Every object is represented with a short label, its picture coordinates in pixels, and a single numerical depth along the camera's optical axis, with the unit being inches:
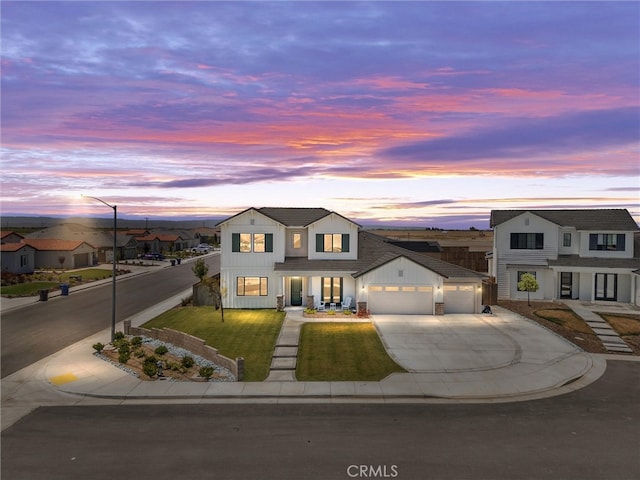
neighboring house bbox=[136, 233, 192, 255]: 3312.0
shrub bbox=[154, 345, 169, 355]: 843.4
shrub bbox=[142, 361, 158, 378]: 716.0
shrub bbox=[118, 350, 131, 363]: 797.6
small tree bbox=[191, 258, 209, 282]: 1192.8
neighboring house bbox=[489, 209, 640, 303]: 1371.8
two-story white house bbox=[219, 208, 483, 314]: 1197.1
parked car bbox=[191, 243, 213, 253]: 3815.5
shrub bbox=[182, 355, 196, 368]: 764.0
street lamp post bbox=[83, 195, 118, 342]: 896.8
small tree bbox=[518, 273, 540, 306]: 1306.6
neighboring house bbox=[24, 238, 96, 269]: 2279.8
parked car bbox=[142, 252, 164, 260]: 2967.5
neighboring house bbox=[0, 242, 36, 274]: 2037.4
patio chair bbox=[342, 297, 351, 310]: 1236.4
